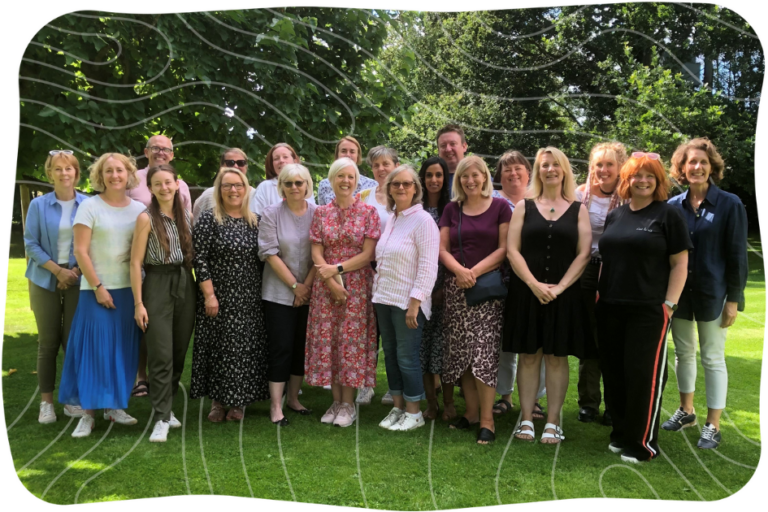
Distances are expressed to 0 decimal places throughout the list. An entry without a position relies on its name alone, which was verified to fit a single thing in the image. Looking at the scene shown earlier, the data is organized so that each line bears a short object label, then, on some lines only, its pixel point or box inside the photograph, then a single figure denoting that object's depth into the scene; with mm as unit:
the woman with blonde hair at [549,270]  4180
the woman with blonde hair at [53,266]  3986
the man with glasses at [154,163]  4184
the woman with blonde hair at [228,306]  4547
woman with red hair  3916
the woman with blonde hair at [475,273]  4340
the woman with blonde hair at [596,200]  4230
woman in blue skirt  4199
